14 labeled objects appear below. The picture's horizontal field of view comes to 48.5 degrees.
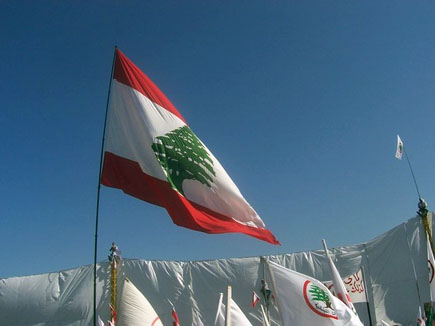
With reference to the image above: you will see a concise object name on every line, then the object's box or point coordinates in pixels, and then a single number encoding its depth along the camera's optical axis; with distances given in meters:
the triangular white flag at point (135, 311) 14.81
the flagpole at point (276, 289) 5.40
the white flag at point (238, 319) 6.38
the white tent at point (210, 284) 19.62
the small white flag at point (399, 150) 17.81
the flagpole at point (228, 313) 3.36
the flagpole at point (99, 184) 4.65
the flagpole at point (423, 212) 18.52
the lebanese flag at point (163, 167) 5.25
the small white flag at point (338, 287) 6.94
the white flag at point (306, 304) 5.55
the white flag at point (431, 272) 11.52
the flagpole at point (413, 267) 19.12
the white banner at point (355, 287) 12.66
